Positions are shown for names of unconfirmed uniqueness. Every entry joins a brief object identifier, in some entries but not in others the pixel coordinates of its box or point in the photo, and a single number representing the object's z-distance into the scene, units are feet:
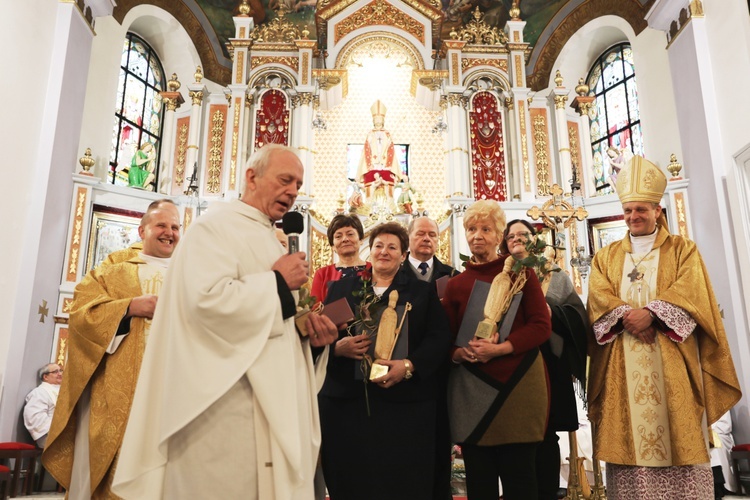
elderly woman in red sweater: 8.18
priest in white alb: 5.74
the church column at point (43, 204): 19.58
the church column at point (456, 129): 33.35
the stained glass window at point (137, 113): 33.06
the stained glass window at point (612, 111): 34.42
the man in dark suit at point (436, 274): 8.68
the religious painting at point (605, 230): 31.45
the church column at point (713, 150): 20.49
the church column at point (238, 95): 33.22
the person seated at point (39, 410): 19.34
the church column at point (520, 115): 33.91
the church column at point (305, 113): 33.42
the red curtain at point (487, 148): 33.81
